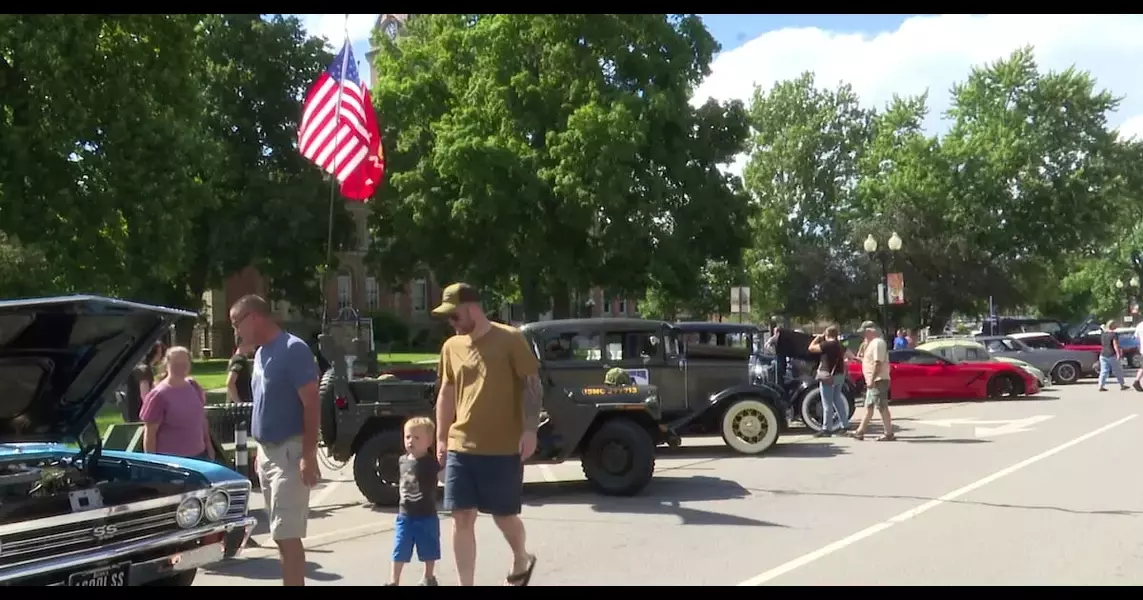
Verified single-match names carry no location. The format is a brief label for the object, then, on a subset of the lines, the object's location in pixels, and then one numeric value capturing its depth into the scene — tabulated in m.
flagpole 16.45
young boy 6.48
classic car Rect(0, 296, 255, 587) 5.48
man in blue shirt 6.07
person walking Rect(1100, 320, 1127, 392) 25.02
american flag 16.44
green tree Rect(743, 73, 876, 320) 61.78
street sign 27.06
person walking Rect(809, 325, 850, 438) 15.98
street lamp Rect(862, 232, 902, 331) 29.95
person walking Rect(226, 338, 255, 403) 11.02
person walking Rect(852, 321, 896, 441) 15.45
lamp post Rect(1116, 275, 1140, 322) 82.94
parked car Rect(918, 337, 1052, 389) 25.41
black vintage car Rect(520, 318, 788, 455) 12.41
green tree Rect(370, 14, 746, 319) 33.28
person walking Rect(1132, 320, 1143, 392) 23.80
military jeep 10.09
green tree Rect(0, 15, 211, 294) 23.38
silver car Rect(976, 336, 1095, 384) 29.81
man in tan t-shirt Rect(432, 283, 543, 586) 6.44
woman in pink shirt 7.96
